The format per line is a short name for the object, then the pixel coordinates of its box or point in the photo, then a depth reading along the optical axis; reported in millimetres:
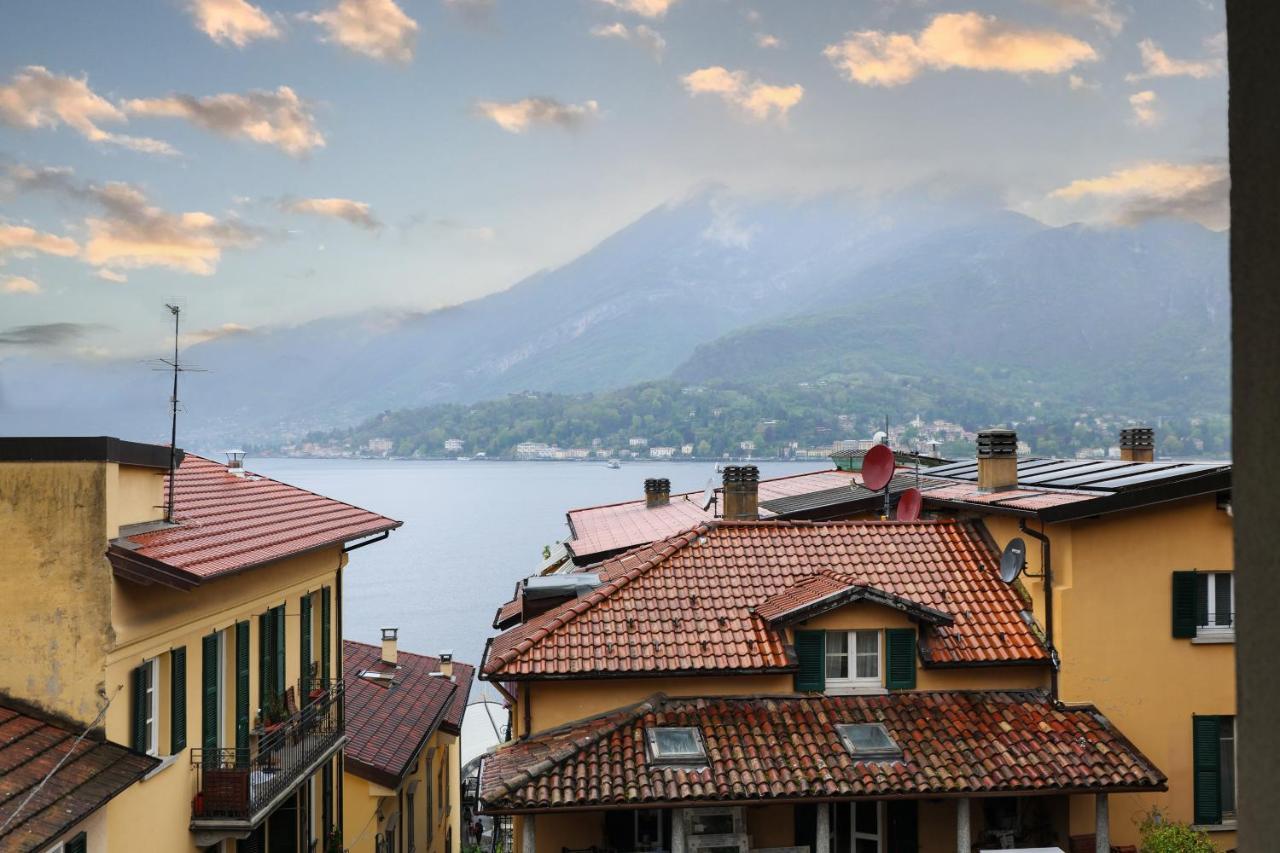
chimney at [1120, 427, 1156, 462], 25578
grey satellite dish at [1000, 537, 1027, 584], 15992
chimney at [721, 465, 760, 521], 22281
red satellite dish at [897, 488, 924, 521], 19953
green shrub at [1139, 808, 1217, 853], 13883
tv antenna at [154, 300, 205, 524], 12766
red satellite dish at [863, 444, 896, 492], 20703
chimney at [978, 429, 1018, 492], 19078
